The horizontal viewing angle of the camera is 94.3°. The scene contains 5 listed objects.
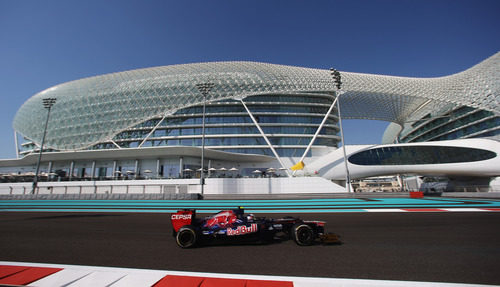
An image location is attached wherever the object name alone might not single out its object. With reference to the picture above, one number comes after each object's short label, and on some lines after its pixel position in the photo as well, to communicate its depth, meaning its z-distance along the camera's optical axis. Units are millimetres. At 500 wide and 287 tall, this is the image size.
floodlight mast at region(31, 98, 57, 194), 39050
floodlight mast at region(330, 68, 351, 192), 31672
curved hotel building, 41844
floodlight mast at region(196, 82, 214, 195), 34131
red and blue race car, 6250
